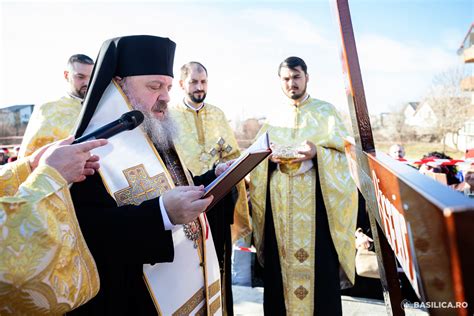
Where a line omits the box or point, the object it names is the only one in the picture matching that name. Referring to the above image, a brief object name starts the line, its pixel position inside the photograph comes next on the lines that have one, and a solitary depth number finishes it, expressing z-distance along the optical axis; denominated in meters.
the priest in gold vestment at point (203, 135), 3.64
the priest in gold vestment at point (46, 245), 0.99
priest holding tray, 3.32
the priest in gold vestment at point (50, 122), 3.05
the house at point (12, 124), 24.13
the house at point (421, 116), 28.45
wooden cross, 0.41
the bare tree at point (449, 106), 23.84
